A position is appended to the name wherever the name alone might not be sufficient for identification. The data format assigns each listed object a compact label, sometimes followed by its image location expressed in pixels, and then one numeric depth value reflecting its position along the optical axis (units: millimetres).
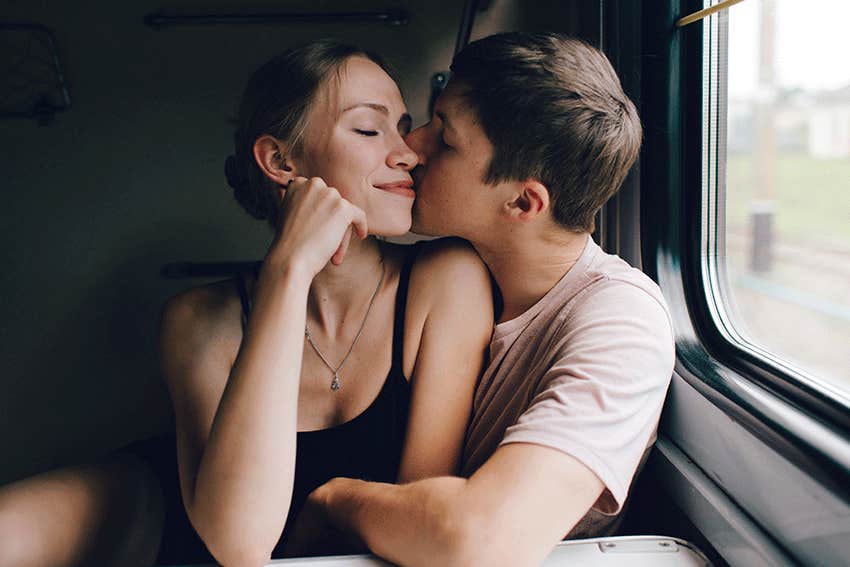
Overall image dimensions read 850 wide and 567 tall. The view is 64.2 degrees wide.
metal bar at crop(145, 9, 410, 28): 2230
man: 1012
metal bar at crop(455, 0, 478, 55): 2074
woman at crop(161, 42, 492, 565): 1364
